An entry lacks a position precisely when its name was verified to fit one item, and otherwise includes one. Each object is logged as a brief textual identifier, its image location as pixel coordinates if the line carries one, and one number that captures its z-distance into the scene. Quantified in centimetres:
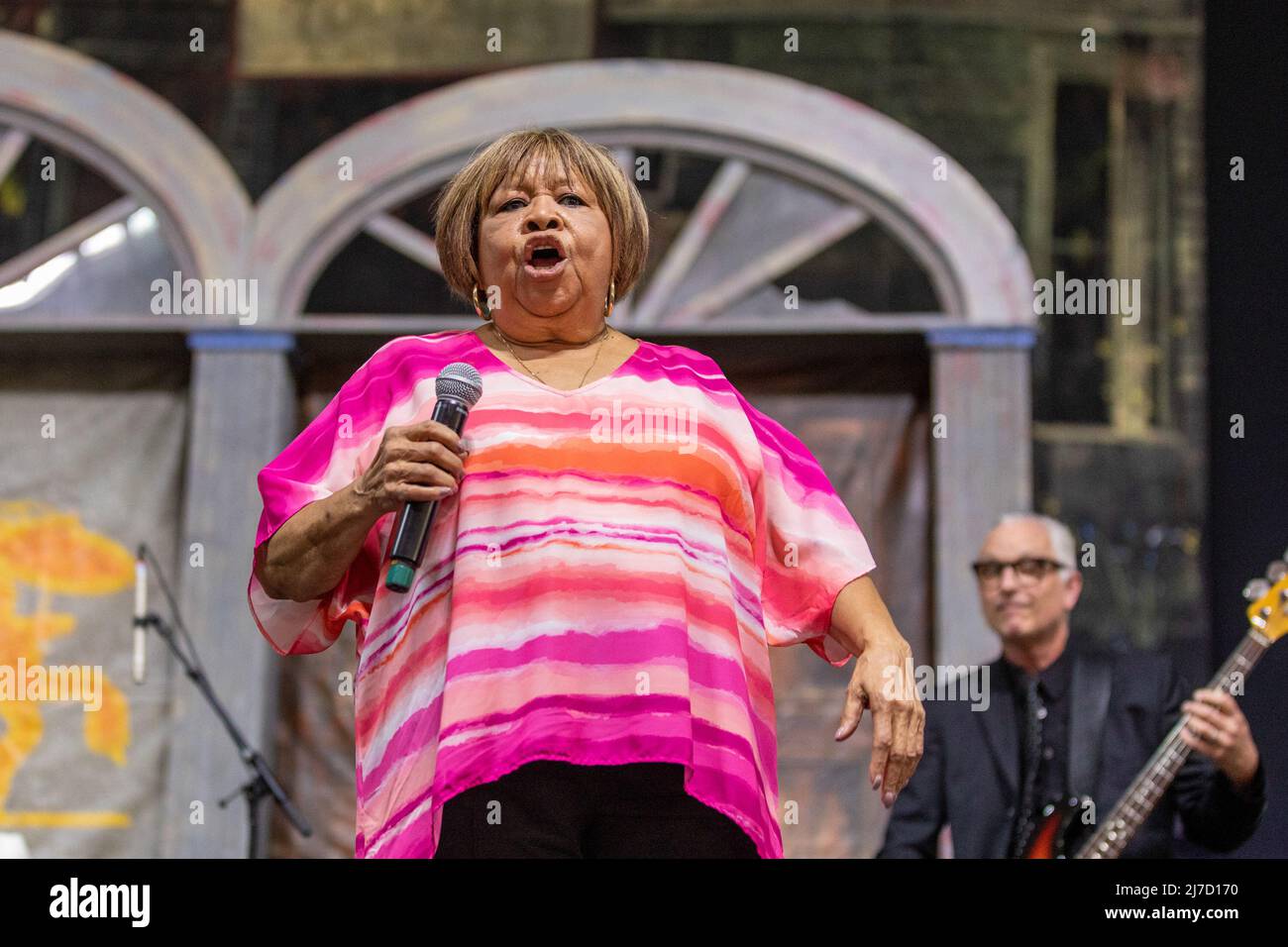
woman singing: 163
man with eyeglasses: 359
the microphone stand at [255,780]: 399
